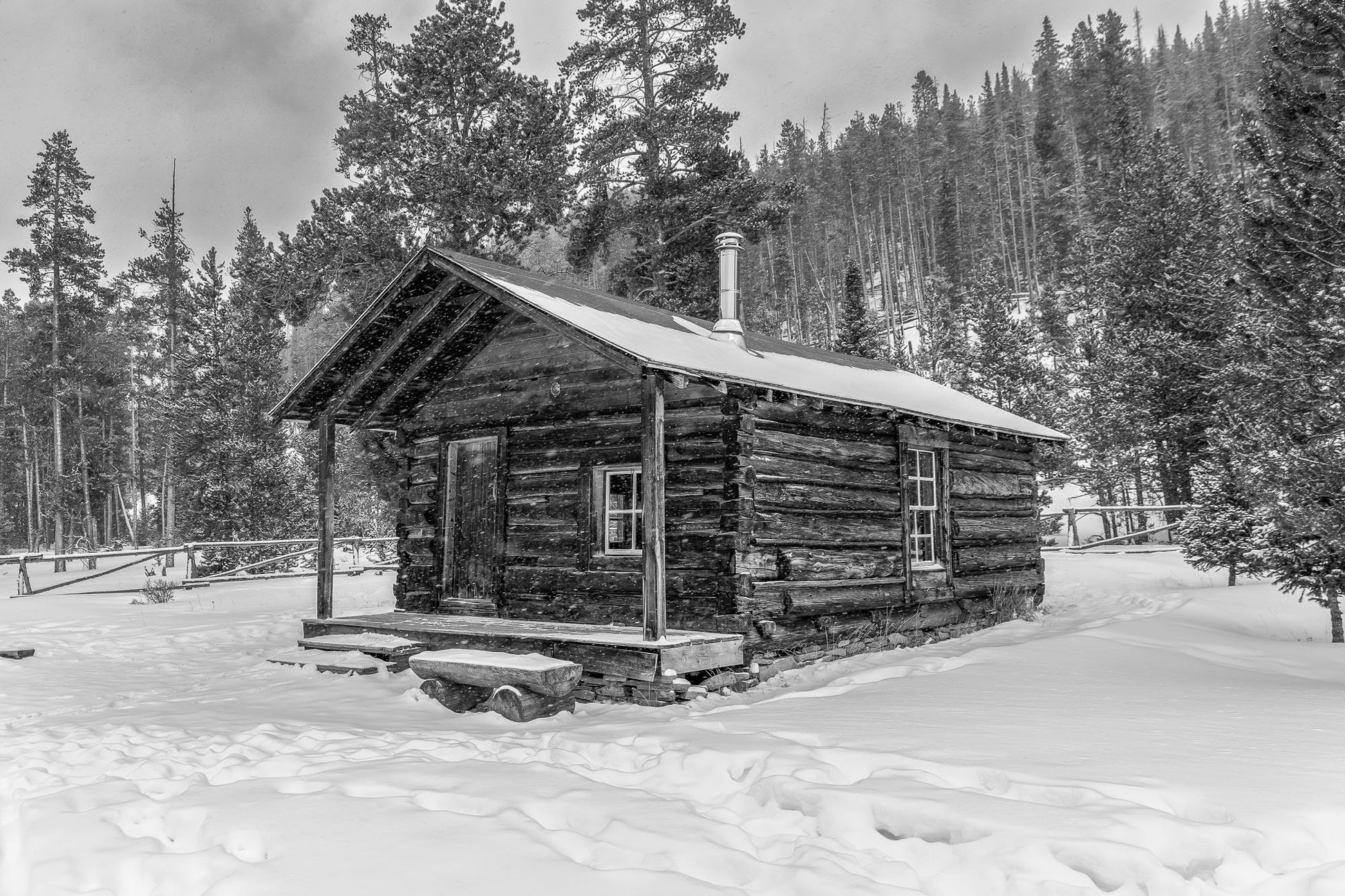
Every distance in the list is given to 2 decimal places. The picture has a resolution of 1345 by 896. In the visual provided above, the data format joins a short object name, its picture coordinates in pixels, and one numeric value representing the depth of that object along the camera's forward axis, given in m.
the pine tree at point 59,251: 34.91
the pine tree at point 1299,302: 10.95
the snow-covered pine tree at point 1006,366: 33.16
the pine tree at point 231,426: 26.94
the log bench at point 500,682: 7.83
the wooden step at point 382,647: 10.26
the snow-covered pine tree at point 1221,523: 14.06
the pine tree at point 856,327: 33.53
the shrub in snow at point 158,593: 18.70
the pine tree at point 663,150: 24.73
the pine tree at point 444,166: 21.03
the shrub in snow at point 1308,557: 10.48
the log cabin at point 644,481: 9.53
